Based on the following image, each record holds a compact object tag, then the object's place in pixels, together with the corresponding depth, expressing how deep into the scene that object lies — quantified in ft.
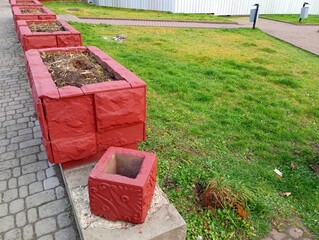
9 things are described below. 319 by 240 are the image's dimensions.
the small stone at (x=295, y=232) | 8.64
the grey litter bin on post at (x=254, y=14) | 42.94
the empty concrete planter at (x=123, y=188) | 6.62
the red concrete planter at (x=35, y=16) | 23.48
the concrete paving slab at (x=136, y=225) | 6.83
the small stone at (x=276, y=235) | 8.50
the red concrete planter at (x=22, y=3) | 31.15
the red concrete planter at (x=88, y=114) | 7.92
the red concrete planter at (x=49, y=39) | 16.19
